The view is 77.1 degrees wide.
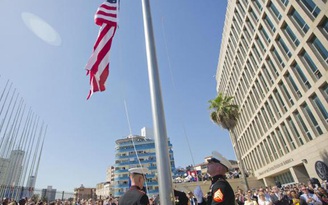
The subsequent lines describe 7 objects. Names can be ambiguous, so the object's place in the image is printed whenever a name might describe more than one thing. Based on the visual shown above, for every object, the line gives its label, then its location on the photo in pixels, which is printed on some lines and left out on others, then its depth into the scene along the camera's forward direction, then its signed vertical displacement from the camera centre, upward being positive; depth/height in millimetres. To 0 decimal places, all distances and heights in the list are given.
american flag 5090 +3715
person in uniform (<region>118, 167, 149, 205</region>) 2809 +289
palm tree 24016 +9409
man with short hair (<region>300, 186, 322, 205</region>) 9453 -157
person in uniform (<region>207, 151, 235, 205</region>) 2746 +258
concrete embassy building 17031 +10934
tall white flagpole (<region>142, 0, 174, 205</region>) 2611 +1112
